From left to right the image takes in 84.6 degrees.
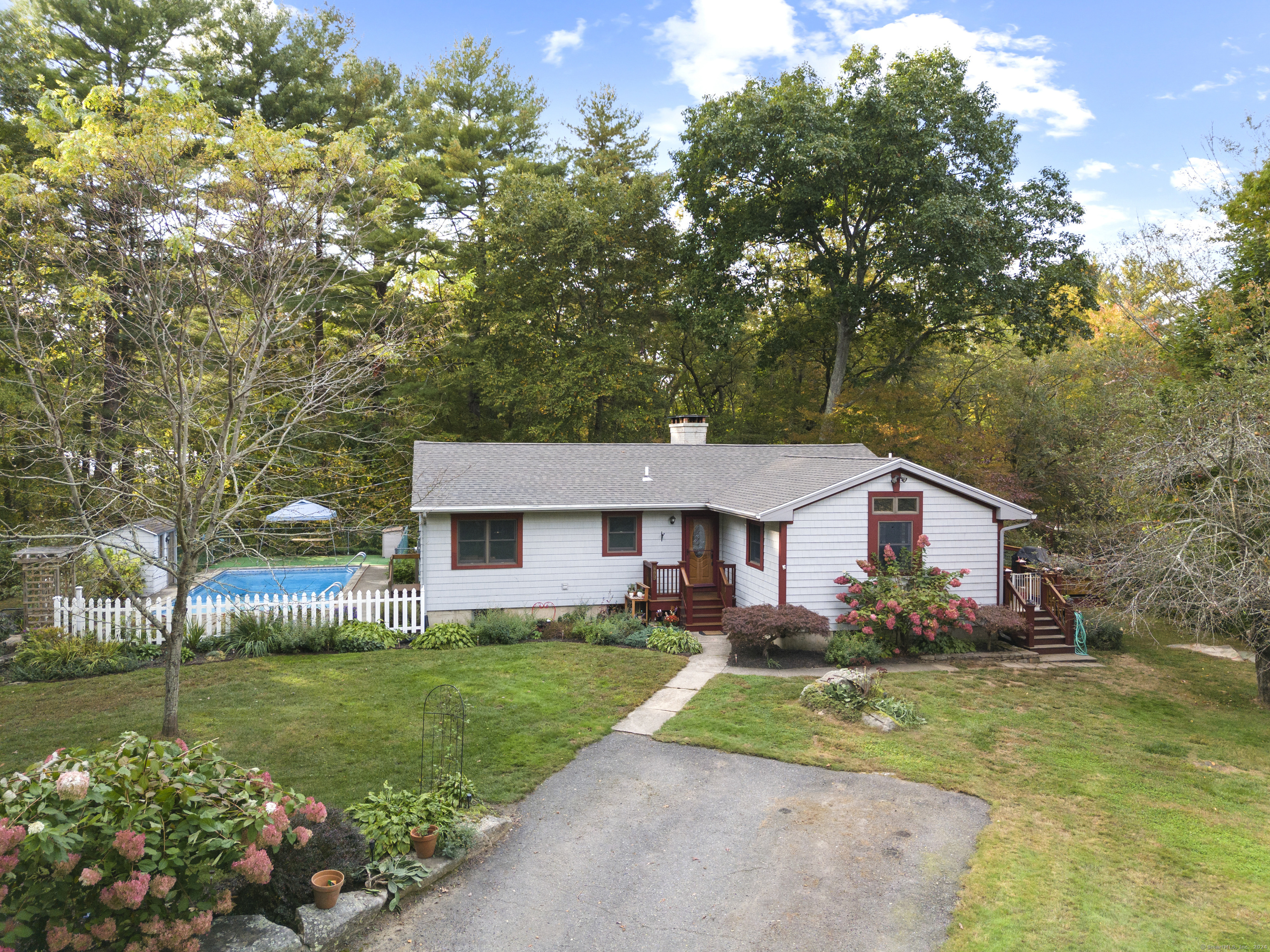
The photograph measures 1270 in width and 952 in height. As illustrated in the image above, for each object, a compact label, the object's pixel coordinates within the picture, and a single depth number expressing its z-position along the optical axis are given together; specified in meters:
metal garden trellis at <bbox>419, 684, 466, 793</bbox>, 7.58
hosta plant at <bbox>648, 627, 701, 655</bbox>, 13.88
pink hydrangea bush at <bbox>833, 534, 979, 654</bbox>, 13.09
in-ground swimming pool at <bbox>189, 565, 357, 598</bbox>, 20.58
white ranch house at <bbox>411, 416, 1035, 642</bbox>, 14.00
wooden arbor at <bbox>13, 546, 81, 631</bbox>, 12.73
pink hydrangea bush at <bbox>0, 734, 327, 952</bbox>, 3.90
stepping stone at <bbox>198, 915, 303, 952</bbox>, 4.54
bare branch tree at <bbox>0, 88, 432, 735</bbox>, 7.11
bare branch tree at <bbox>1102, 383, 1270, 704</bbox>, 9.80
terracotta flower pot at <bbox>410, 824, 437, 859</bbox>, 6.02
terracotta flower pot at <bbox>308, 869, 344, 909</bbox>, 5.12
